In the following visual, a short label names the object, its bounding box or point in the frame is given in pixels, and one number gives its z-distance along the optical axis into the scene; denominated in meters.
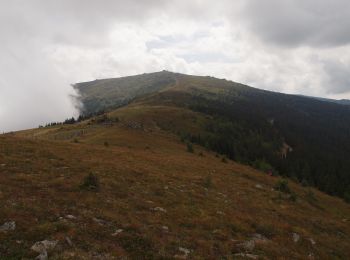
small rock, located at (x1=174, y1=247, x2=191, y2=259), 17.91
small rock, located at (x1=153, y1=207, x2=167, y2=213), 25.90
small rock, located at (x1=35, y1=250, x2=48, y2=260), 14.63
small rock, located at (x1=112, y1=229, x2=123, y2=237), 19.28
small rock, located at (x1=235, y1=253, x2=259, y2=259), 20.39
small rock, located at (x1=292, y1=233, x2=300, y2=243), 26.58
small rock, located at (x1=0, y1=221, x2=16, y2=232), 17.05
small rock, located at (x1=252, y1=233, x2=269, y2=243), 24.12
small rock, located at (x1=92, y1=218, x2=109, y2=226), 20.51
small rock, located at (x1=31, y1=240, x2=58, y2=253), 15.39
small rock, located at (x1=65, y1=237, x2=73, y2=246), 16.71
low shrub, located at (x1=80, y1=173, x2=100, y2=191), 27.52
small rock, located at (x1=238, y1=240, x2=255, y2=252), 22.08
